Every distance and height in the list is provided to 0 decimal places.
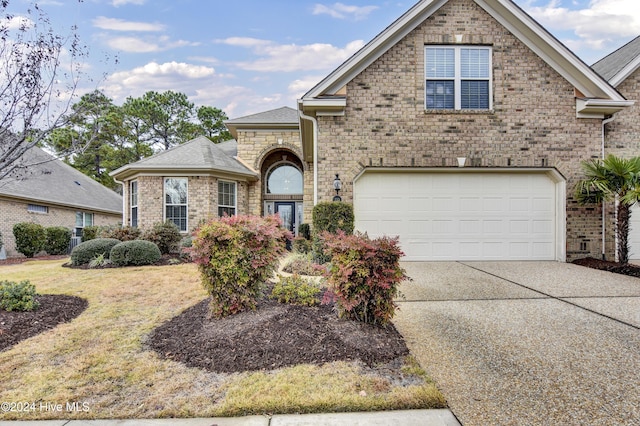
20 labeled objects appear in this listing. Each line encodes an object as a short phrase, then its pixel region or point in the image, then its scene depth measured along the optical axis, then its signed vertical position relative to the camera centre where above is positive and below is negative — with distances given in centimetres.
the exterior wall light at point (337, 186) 862 +55
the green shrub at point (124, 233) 1163 -96
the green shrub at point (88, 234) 1536 -127
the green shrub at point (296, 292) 442 -120
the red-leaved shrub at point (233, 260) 396 -66
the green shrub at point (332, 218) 815 -29
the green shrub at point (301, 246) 1064 -132
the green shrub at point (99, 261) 934 -159
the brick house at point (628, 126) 907 +226
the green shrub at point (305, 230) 1301 -96
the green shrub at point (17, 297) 462 -132
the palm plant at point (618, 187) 732 +44
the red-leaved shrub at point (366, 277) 360 -80
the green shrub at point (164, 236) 1124 -102
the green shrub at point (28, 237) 1350 -125
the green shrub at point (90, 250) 966 -131
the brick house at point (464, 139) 874 +182
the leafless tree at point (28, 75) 441 +189
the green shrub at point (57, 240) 1446 -149
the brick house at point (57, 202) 1385 +27
